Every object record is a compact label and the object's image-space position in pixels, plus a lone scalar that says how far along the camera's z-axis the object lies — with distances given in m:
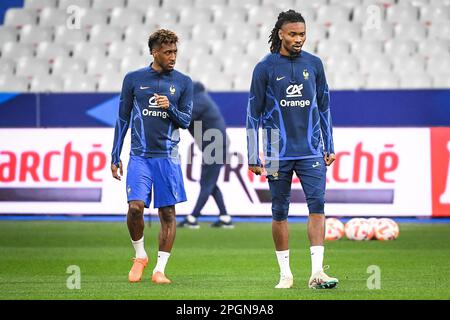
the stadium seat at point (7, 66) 25.31
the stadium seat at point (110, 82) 24.16
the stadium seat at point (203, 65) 24.08
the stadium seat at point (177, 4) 25.58
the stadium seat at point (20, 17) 26.03
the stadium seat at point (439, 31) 23.70
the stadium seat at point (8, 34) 25.86
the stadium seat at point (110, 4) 26.12
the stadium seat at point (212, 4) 25.39
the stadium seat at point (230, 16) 24.97
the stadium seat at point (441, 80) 22.62
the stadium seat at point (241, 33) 24.62
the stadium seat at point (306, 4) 24.72
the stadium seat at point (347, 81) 22.88
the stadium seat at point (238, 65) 23.81
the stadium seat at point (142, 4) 25.80
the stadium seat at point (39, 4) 26.20
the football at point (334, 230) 16.58
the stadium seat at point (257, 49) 24.11
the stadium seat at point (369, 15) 23.35
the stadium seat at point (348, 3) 24.53
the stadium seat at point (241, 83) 23.45
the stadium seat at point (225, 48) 24.38
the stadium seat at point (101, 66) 24.67
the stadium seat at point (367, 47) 23.62
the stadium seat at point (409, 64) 23.16
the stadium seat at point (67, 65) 24.94
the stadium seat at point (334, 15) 24.36
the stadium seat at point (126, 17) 25.64
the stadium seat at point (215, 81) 23.67
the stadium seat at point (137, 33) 25.27
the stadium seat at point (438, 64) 23.02
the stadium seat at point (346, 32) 24.06
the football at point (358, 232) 16.42
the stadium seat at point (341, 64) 23.27
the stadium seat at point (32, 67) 25.11
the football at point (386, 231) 16.28
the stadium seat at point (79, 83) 24.44
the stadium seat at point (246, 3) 25.22
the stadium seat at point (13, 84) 24.84
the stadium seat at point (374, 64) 23.27
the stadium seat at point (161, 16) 25.36
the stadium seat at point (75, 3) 26.00
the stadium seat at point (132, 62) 24.58
